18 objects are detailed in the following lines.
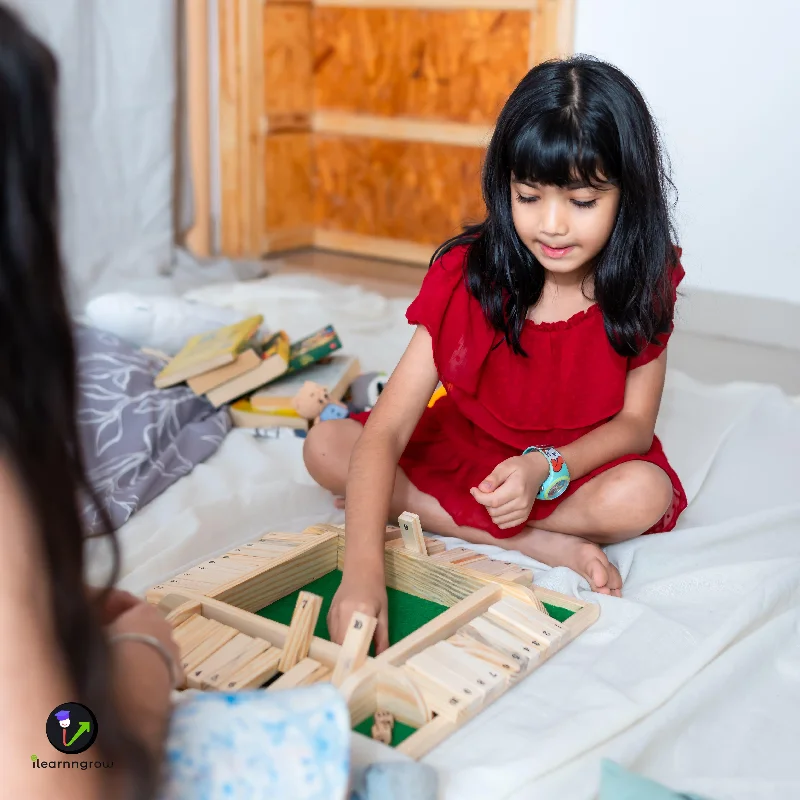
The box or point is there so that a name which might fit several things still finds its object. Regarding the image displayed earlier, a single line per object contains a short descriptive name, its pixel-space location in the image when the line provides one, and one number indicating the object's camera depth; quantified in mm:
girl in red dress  1008
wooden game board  798
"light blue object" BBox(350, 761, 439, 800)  671
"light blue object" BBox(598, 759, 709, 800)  677
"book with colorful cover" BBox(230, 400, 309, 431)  1514
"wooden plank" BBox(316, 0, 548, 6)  2719
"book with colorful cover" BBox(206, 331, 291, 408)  1528
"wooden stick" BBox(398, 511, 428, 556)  1040
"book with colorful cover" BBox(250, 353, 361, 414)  1528
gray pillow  1290
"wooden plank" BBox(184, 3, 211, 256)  2764
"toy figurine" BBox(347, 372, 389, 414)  1542
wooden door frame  2807
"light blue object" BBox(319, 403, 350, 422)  1449
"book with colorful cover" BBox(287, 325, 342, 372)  1598
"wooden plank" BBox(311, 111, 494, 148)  2949
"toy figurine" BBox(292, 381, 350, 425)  1485
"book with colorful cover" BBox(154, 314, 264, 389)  1523
